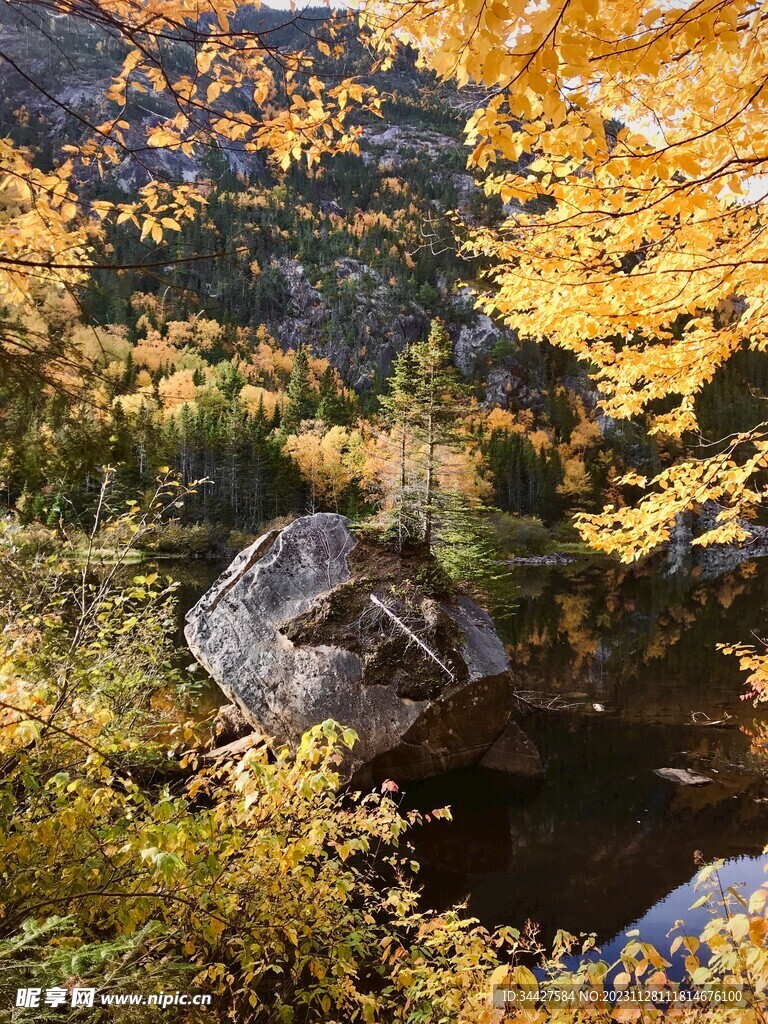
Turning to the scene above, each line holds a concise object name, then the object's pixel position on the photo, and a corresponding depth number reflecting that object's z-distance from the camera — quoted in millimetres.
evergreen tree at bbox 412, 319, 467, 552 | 13766
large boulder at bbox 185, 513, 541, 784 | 9297
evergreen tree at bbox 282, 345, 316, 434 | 60250
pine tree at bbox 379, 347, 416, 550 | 13812
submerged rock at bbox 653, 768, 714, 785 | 9945
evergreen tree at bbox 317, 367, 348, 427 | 59969
